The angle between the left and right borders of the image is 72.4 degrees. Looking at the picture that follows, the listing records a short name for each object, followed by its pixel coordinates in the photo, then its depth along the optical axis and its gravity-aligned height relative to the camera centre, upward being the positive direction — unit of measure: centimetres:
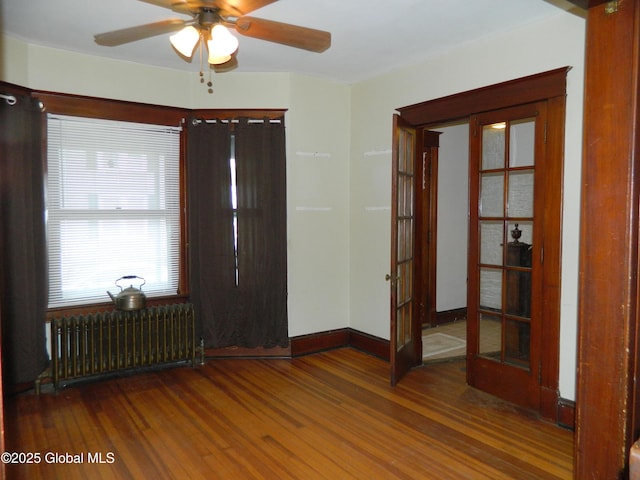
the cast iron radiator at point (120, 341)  370 -111
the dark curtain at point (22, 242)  344 -20
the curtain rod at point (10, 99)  343 +95
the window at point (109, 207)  389 +10
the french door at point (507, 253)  328 -31
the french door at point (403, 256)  376 -38
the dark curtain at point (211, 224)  438 -7
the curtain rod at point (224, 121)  442 +97
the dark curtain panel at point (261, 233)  441 -17
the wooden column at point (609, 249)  156 -13
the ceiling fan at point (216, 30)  238 +109
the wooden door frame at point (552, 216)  310 -2
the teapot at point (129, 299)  387 -73
